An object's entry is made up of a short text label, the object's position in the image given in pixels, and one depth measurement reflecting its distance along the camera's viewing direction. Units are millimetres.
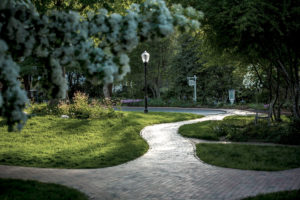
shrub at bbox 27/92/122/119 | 15430
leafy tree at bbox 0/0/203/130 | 2928
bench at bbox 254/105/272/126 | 12224
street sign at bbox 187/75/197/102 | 29745
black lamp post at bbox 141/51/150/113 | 18594
